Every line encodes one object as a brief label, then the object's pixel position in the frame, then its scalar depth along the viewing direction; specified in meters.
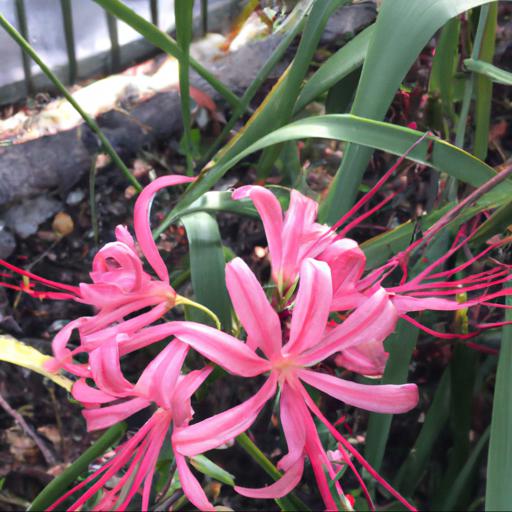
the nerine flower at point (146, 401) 0.54
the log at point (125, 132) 1.28
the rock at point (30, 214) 1.29
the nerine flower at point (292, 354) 0.52
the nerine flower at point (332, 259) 0.60
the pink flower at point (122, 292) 0.59
